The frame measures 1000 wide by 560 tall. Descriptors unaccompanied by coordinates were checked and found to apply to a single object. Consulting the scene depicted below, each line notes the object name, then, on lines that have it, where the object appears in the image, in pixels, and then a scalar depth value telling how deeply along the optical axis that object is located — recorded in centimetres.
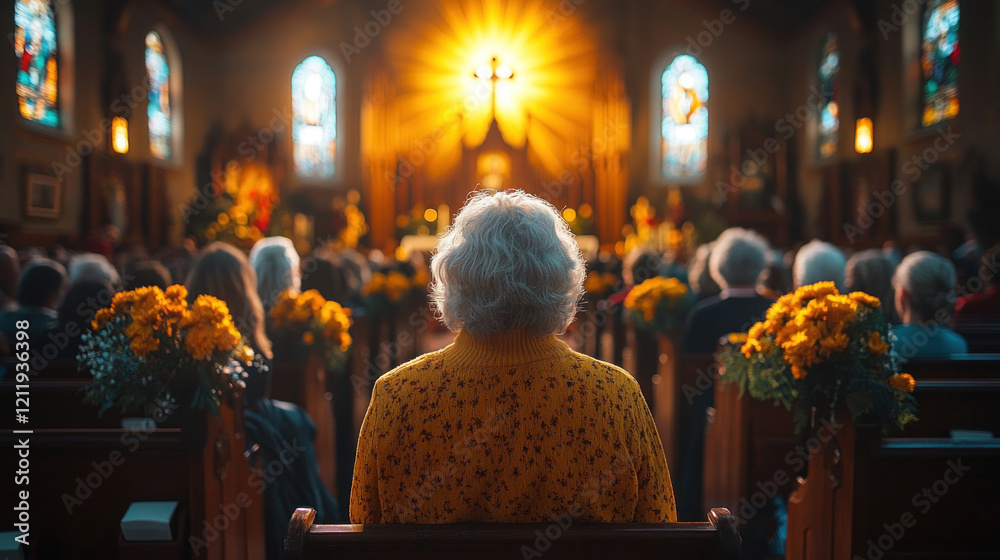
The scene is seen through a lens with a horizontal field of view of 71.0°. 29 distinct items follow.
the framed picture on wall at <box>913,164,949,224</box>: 865
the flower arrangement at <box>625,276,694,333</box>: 382
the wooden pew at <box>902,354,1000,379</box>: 262
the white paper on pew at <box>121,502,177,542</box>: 178
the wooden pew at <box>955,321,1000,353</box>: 342
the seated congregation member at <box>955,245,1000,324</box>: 413
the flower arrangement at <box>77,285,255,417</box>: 192
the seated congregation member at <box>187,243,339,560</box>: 257
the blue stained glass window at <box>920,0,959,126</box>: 860
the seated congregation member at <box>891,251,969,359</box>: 256
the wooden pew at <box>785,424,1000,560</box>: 180
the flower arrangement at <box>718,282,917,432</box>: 184
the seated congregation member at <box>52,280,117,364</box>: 285
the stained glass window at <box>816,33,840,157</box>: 1197
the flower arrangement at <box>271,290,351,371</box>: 320
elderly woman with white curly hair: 132
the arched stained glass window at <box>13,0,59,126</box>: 788
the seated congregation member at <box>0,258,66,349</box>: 306
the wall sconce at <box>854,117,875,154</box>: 1058
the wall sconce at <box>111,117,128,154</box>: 976
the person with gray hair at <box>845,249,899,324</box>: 317
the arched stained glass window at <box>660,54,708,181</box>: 1417
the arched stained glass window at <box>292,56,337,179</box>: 1407
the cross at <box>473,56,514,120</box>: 1194
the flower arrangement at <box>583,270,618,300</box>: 602
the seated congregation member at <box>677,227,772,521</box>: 331
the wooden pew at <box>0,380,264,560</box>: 186
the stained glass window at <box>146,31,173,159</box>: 1141
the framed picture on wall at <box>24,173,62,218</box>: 794
